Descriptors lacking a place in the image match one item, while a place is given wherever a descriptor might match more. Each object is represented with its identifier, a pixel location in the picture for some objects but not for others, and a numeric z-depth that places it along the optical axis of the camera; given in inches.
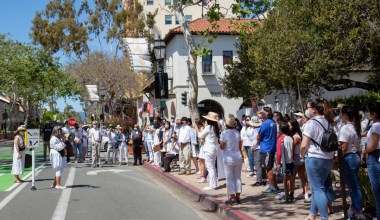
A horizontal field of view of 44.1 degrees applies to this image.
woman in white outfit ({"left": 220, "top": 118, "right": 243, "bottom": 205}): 361.7
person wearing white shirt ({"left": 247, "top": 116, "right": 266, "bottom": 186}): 446.6
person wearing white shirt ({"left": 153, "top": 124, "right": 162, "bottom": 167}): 717.9
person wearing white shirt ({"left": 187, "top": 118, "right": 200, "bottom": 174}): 575.2
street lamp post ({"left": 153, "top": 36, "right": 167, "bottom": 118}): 767.7
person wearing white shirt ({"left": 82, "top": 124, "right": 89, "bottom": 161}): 866.2
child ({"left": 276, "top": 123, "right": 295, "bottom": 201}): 344.5
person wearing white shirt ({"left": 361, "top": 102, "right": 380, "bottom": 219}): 241.3
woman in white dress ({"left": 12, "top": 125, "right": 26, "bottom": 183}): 537.0
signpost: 508.7
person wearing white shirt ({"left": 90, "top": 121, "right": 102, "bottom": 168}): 767.1
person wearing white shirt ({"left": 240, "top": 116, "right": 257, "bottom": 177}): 532.0
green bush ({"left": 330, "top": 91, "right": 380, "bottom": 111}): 768.3
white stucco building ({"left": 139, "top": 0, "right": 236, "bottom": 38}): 2375.7
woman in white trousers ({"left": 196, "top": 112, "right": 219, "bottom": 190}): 448.1
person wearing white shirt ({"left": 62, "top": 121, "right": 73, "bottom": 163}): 808.1
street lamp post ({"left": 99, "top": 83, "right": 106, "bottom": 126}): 1394.4
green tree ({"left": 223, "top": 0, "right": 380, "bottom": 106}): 770.2
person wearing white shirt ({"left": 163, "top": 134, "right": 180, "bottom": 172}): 636.7
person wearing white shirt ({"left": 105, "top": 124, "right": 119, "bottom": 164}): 810.2
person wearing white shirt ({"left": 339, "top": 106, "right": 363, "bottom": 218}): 264.8
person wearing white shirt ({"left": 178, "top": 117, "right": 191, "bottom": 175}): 574.6
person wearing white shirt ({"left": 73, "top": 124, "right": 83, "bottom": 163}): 837.2
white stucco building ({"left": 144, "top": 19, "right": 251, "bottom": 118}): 1448.1
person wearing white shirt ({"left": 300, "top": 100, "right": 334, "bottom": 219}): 258.8
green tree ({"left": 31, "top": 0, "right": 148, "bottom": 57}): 1995.6
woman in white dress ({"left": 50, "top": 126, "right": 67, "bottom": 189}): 481.4
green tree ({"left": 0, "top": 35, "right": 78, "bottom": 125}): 1612.9
